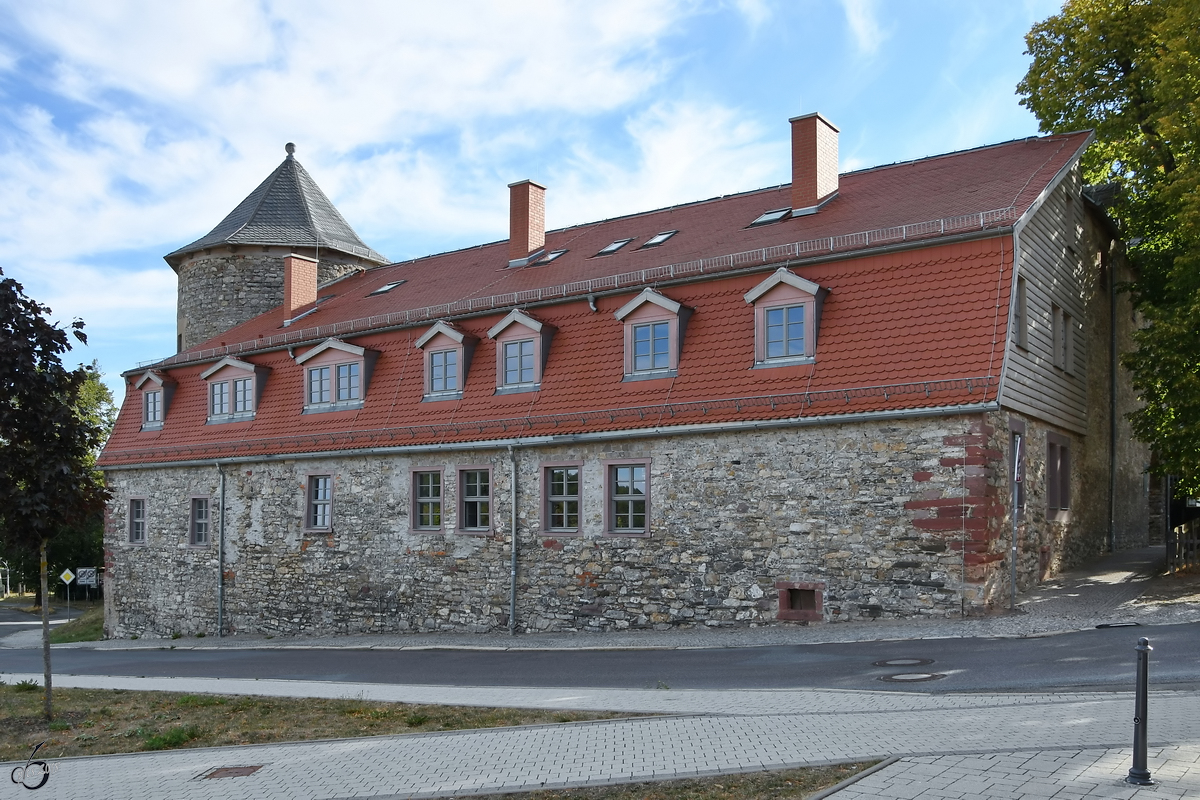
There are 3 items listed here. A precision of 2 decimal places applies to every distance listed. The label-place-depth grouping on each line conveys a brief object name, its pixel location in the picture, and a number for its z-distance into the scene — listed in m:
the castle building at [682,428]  15.43
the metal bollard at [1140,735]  6.12
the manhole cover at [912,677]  10.84
